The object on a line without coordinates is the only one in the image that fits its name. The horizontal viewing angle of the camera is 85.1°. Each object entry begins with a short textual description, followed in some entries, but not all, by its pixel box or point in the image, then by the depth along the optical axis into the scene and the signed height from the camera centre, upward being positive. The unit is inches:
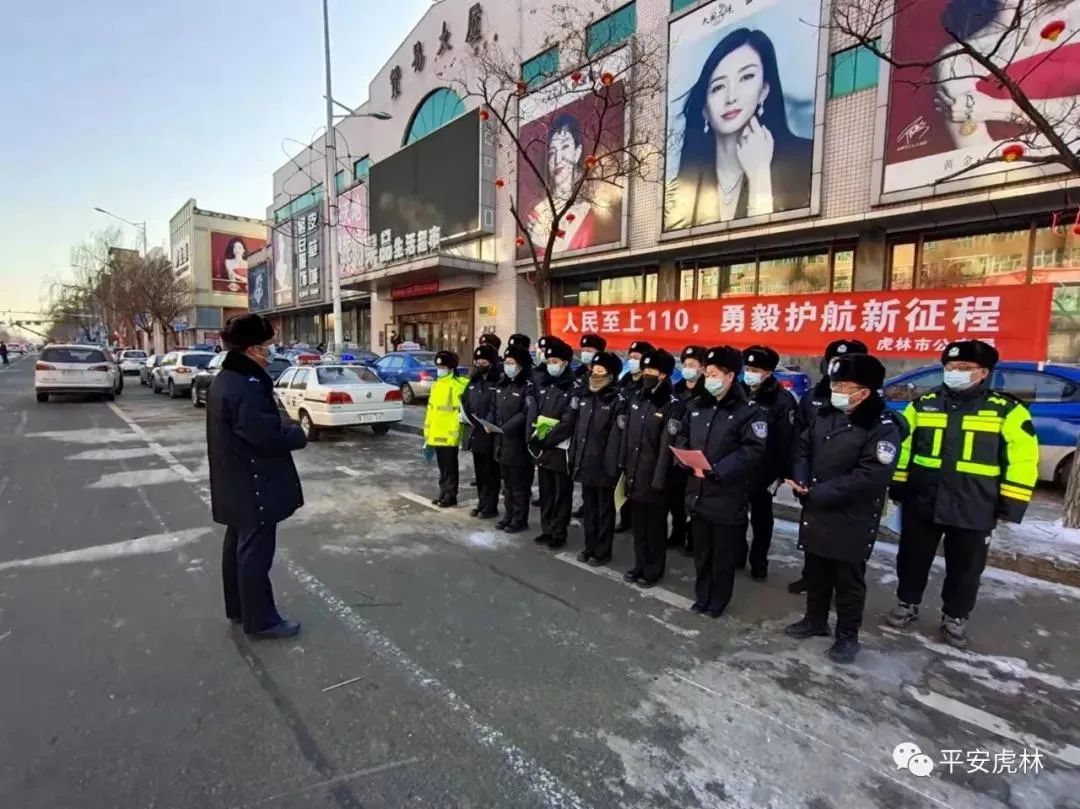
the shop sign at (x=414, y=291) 933.4 +88.5
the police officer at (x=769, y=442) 171.0 -27.8
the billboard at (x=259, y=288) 1729.8 +165.3
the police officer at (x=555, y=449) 205.2 -36.5
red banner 196.7 +11.1
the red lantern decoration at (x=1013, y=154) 216.5 +72.8
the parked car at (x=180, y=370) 758.5 -36.5
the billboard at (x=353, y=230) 1081.4 +212.4
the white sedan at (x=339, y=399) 421.7 -41.0
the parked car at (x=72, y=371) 660.1 -34.6
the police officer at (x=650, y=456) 170.2 -32.0
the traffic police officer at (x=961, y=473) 132.7 -28.5
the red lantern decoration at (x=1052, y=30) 194.4 +107.3
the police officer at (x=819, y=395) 164.3 -13.5
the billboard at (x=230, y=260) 2319.1 +325.8
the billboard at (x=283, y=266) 1519.4 +201.8
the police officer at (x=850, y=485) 129.0 -30.2
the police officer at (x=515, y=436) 220.7 -33.9
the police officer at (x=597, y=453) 188.2 -34.4
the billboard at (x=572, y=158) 616.4 +212.7
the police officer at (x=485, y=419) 238.8 -30.3
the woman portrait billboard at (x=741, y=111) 497.7 +211.9
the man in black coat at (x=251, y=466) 127.6 -27.9
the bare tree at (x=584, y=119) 560.1 +241.4
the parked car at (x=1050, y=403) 264.8 -23.8
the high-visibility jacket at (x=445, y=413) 254.2 -29.8
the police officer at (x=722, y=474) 148.9 -31.6
